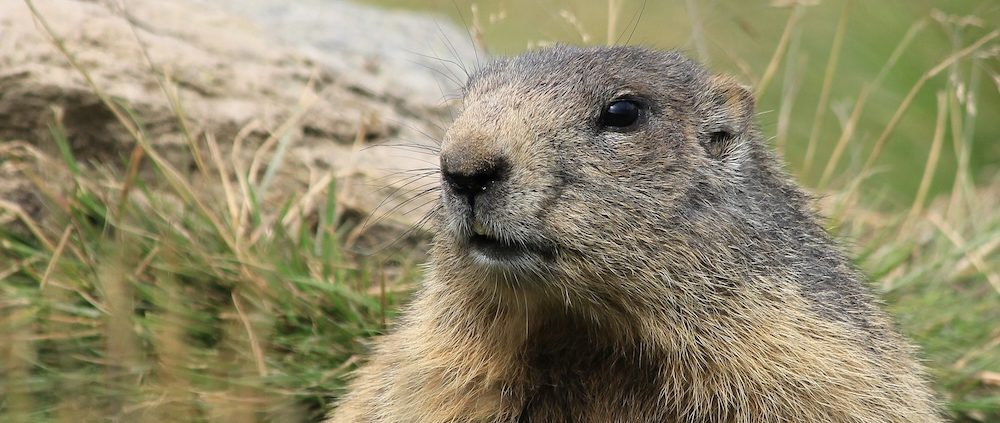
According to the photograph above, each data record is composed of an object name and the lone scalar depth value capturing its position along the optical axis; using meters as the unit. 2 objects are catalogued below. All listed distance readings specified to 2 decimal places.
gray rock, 10.40
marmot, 6.01
